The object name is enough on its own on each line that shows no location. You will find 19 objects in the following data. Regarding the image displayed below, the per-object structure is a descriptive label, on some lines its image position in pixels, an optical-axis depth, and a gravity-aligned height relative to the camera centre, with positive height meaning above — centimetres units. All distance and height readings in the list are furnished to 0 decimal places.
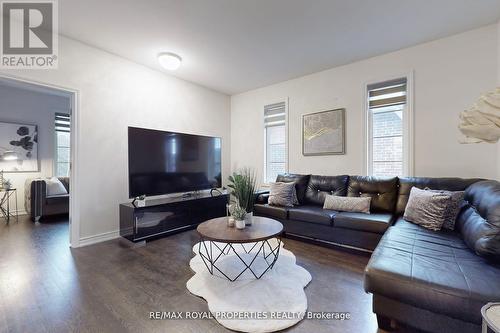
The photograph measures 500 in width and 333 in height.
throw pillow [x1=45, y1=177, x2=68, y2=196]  431 -42
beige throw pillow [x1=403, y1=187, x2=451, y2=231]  223 -44
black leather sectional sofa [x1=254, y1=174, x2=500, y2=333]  123 -65
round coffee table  196 -63
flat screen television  323 +6
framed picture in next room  461 +40
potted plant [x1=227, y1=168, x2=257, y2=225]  246 -29
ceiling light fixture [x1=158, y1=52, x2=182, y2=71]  321 +152
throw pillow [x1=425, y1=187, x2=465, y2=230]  223 -45
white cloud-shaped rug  155 -105
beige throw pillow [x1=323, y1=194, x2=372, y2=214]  293 -51
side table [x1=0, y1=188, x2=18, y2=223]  441 -75
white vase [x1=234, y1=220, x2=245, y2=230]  220 -57
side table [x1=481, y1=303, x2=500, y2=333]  84 -59
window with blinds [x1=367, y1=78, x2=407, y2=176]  324 +58
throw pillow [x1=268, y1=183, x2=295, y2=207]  346 -45
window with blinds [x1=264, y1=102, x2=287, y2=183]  444 +51
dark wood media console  301 -75
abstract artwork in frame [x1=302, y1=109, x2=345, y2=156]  368 +57
